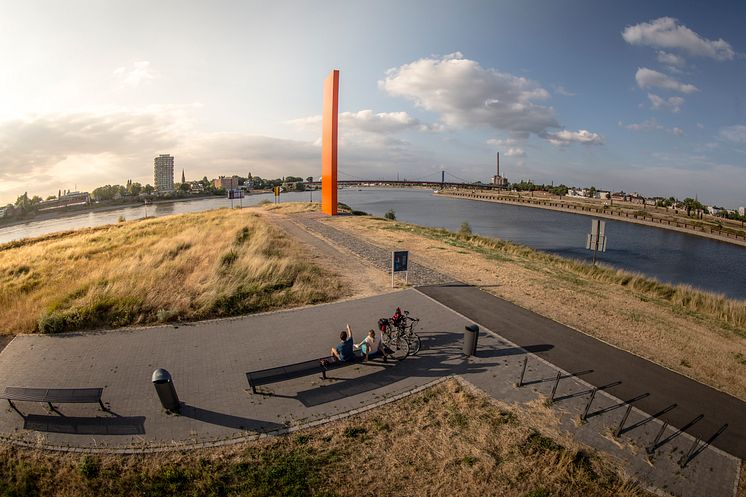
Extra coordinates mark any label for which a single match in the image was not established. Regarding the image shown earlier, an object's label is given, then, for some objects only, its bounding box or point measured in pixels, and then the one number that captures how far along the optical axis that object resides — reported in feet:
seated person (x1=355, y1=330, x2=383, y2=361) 28.19
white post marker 59.77
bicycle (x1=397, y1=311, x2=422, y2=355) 30.12
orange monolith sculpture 123.24
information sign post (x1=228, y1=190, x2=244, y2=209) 185.94
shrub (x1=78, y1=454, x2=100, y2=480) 17.87
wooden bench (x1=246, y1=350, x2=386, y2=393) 23.76
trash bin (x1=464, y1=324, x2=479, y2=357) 29.37
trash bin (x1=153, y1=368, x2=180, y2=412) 21.62
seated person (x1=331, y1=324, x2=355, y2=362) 27.50
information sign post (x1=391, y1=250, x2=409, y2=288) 45.21
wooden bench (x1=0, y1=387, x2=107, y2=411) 21.50
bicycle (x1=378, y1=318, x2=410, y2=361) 30.07
